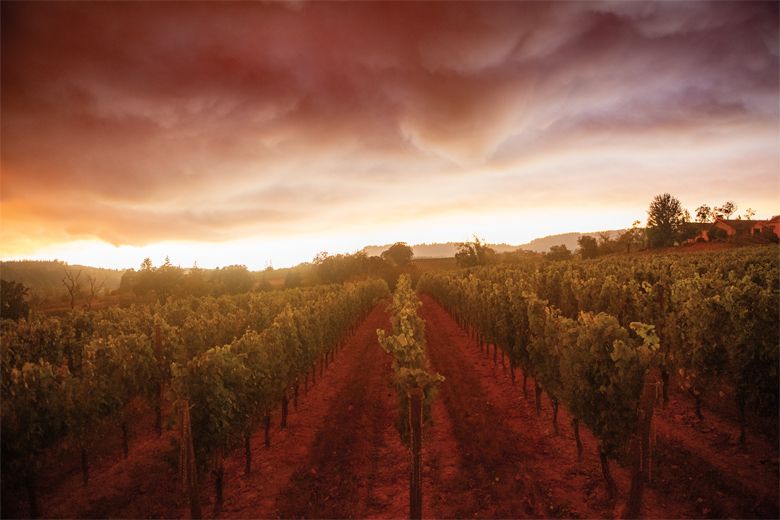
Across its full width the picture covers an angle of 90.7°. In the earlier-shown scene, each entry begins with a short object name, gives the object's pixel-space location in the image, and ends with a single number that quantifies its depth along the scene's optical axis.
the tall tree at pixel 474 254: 118.31
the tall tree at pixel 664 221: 94.68
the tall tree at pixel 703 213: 114.39
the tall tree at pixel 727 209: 115.25
